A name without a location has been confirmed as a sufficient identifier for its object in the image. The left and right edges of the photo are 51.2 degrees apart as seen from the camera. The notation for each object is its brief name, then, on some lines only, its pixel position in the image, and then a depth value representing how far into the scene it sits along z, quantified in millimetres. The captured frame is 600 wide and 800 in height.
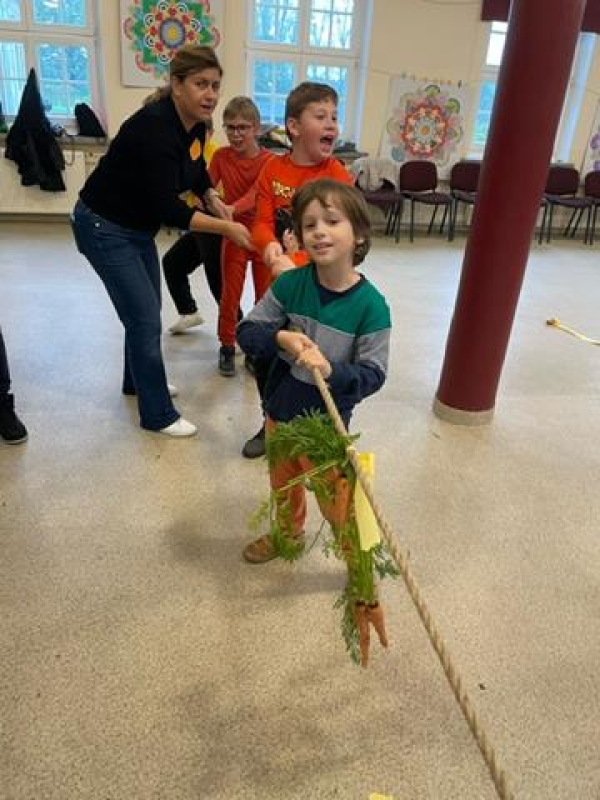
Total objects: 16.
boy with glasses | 2805
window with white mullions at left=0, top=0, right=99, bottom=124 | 5840
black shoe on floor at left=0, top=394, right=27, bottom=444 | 2461
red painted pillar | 2289
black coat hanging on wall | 5504
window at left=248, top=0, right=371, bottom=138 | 6293
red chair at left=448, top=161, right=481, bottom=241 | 6711
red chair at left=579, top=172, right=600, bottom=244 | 6957
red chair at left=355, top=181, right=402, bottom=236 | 6375
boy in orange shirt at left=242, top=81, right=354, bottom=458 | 1966
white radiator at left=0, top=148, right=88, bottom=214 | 5879
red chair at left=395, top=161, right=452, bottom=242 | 6547
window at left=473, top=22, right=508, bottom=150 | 6566
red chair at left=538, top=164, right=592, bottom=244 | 6852
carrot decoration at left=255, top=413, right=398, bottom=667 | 1337
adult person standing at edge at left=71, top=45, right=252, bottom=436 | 2043
